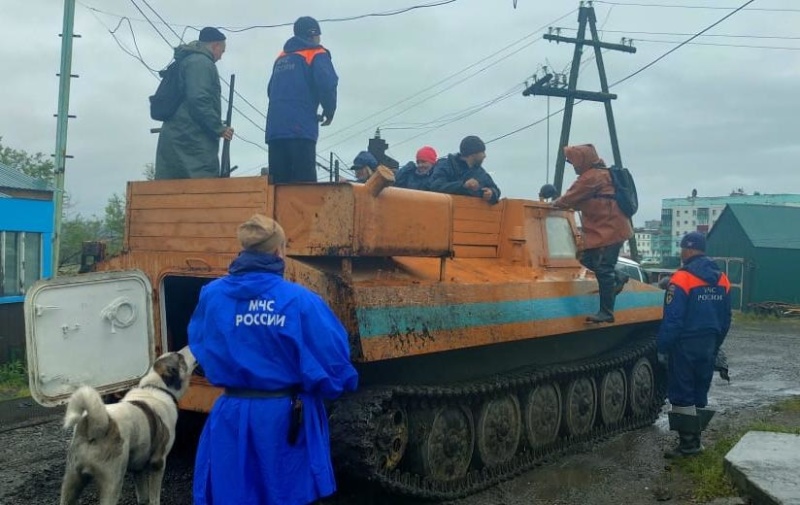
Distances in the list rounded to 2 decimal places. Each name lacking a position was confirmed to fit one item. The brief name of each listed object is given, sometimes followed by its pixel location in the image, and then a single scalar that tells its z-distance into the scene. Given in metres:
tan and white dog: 4.73
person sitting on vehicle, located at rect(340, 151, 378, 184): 9.16
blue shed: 11.87
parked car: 20.58
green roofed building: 28.48
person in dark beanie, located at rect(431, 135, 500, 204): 8.03
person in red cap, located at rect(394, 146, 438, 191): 8.82
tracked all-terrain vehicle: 5.37
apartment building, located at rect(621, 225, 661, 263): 89.21
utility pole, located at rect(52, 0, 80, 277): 12.53
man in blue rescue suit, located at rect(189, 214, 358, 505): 3.80
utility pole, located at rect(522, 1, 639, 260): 26.70
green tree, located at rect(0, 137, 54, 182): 39.66
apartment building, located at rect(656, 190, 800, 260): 61.44
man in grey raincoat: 6.99
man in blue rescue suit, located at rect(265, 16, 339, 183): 6.67
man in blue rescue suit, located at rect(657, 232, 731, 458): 7.77
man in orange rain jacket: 8.11
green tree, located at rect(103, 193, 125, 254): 36.84
